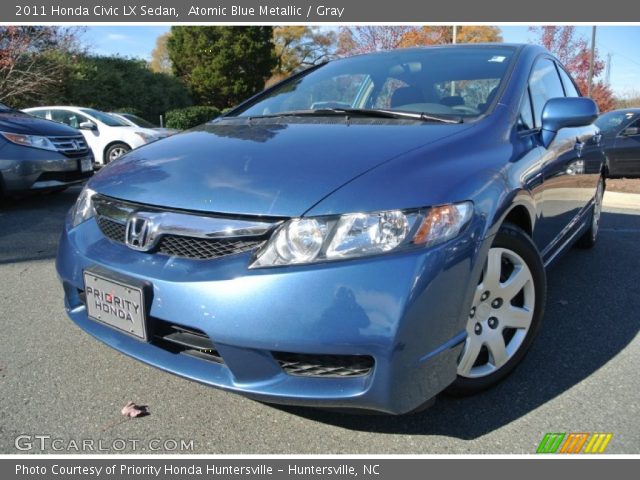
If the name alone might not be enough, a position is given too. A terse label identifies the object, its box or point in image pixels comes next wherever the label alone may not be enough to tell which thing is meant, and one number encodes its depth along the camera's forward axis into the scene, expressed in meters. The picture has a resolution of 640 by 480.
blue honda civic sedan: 1.56
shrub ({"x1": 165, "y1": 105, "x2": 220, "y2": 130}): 20.45
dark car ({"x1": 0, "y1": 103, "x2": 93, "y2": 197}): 5.39
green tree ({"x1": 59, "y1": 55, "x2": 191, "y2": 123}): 16.84
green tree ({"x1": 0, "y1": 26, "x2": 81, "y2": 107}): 13.49
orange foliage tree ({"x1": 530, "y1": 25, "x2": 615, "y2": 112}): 20.50
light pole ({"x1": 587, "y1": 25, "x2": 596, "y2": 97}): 16.81
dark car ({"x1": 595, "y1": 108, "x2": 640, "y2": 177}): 8.79
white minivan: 9.73
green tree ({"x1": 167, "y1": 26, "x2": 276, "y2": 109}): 28.84
